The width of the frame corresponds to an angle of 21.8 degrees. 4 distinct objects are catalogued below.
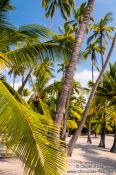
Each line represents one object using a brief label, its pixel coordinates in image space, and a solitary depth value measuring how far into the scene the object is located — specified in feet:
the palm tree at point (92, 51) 125.40
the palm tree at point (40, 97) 73.62
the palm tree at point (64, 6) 74.25
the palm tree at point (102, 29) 110.83
